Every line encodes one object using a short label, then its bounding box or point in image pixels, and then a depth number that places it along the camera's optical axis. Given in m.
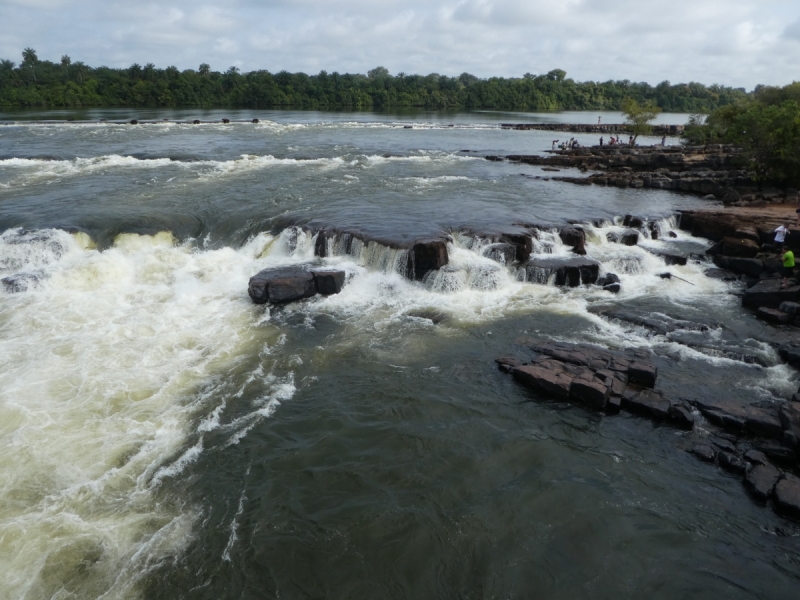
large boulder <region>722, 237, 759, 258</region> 21.02
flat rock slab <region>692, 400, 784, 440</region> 10.66
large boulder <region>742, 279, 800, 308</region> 16.84
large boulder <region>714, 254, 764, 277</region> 19.78
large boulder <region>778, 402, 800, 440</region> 10.32
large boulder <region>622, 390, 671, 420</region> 11.53
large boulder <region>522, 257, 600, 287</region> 19.02
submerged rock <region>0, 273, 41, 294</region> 17.78
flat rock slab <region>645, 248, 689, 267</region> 21.16
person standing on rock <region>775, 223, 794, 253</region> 19.33
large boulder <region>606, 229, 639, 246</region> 23.28
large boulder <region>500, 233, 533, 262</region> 20.20
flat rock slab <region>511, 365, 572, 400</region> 12.34
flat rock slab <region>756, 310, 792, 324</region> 16.00
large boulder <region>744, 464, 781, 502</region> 9.39
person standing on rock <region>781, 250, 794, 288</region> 17.53
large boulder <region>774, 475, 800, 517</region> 9.01
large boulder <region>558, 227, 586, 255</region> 21.80
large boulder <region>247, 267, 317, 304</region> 17.16
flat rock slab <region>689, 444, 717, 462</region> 10.41
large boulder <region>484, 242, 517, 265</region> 19.86
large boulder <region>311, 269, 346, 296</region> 17.80
